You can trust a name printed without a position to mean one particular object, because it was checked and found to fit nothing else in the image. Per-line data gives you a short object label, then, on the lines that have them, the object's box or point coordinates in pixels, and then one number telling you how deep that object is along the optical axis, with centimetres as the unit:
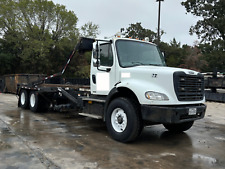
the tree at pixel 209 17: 2238
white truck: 417
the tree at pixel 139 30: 4336
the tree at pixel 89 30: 2783
